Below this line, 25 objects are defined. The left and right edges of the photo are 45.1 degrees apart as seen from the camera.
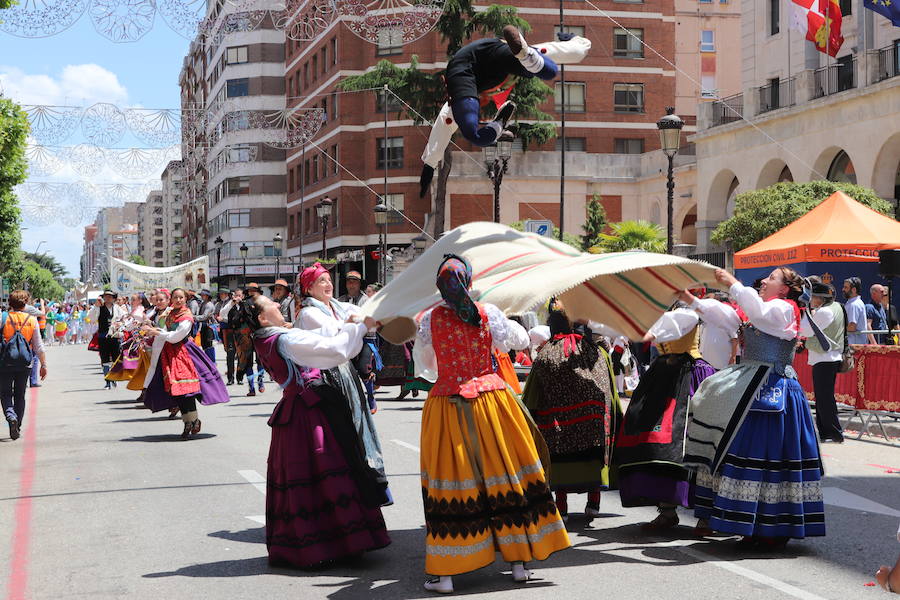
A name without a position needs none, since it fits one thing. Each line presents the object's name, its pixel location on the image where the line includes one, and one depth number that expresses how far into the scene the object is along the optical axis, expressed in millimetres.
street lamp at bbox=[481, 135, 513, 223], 23922
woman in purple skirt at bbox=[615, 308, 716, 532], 7902
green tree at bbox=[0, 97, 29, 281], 35031
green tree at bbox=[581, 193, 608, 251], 41912
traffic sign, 20953
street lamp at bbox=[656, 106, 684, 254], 19656
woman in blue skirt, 7234
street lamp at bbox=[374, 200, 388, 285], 31859
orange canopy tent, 18766
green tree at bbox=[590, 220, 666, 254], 34781
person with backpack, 14305
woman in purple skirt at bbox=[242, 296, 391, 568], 7055
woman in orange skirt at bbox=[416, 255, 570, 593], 6457
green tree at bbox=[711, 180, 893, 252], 26969
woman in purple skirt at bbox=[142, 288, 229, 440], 13875
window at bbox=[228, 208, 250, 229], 74500
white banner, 40406
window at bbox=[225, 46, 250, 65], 73812
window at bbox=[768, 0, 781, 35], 37688
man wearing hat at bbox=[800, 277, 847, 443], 13625
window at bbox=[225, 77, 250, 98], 73688
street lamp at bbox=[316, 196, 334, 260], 38094
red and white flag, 25281
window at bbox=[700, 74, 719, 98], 63844
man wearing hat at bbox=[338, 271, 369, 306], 17703
